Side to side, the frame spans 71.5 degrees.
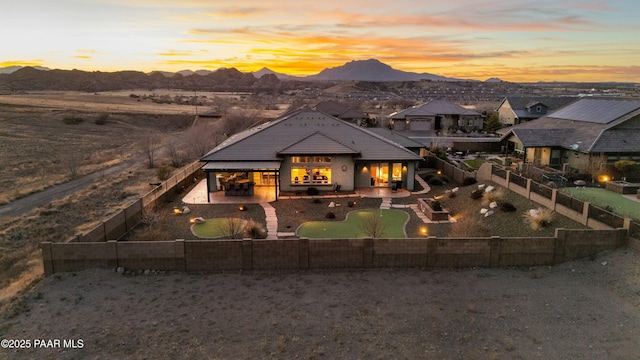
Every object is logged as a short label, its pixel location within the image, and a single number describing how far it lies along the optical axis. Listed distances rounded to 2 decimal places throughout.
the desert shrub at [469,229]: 22.81
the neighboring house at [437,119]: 65.81
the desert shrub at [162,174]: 37.59
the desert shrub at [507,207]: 25.69
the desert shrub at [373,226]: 22.73
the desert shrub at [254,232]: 22.67
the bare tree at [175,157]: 46.81
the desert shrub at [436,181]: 35.97
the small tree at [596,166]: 31.86
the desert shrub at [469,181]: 33.98
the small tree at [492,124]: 66.12
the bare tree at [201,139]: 49.78
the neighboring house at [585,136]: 35.06
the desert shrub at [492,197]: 27.44
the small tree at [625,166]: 32.00
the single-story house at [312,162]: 33.66
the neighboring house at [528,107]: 65.25
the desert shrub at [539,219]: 22.77
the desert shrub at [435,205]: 27.27
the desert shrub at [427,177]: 37.47
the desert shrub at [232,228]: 22.55
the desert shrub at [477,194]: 29.02
